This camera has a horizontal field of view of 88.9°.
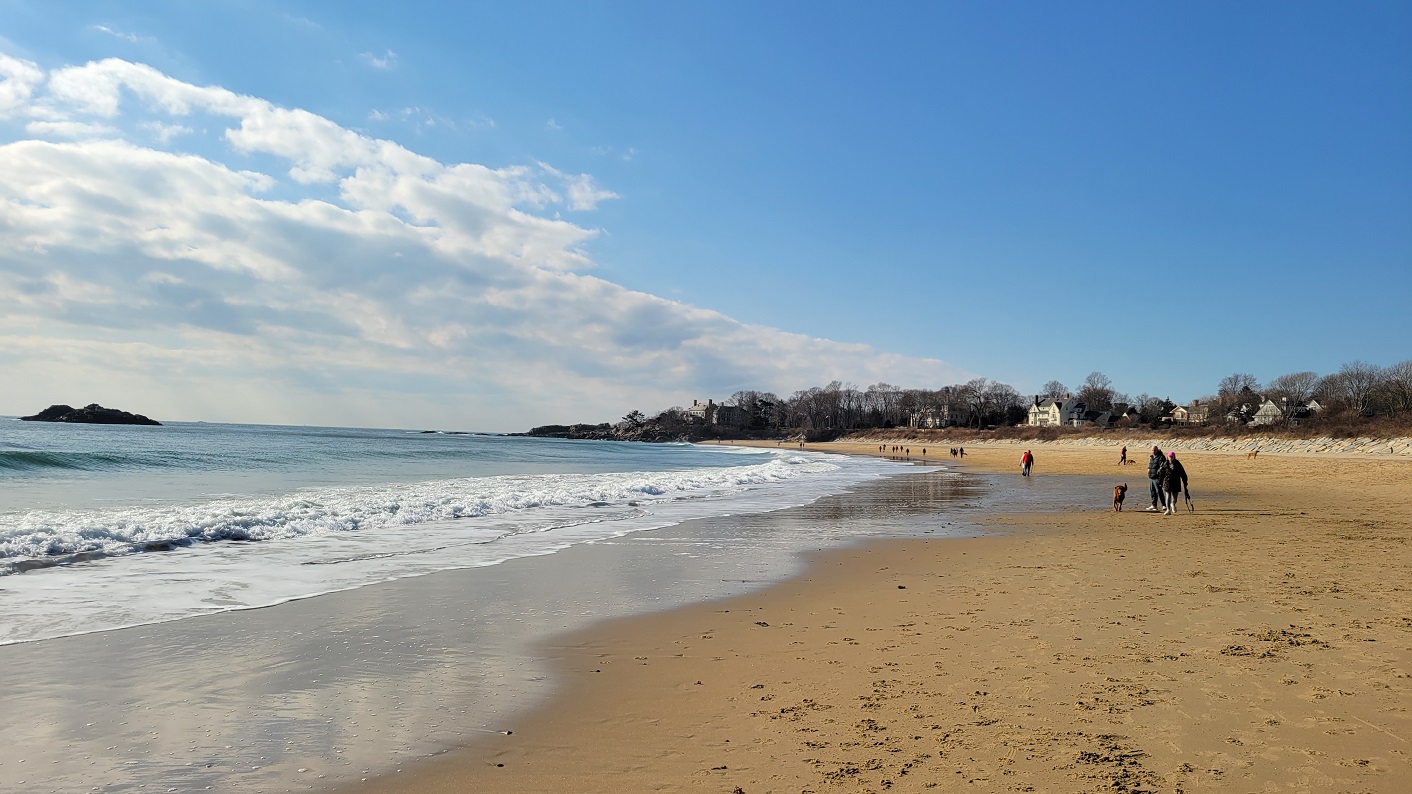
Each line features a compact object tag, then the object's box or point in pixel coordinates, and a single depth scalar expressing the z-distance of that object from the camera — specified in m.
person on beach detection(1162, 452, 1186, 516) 17.53
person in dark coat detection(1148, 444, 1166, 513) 18.41
